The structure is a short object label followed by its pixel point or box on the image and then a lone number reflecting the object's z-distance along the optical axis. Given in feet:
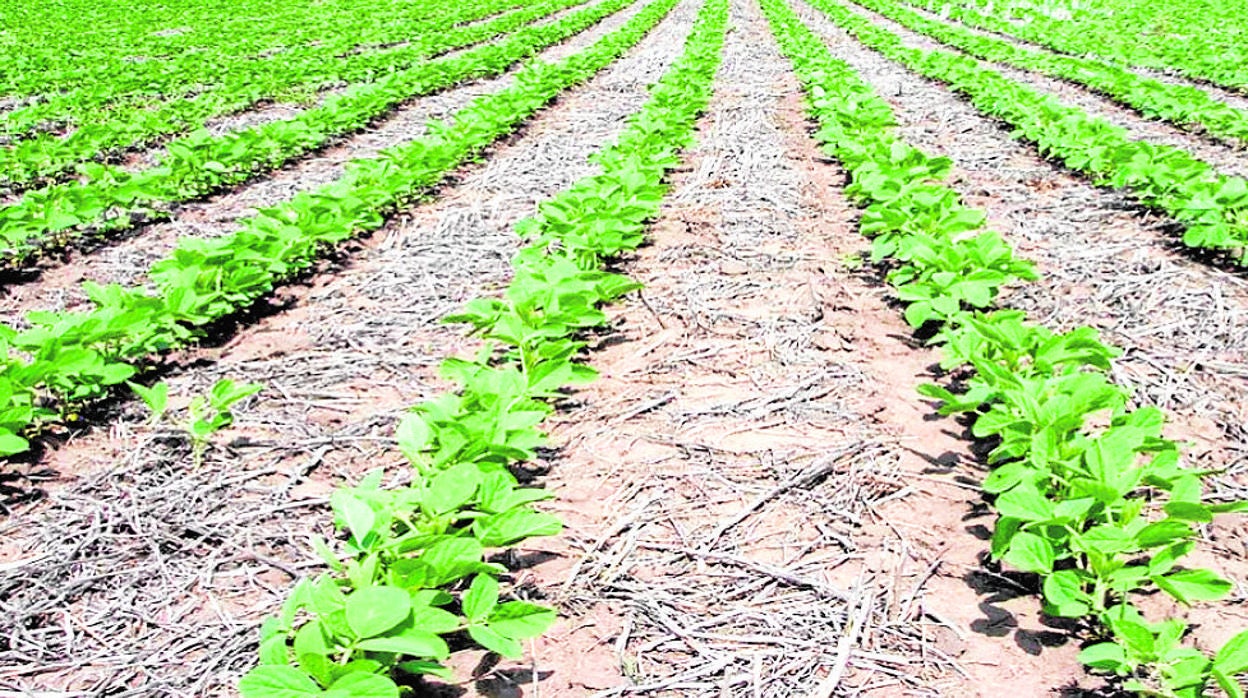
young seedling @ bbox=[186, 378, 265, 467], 9.89
